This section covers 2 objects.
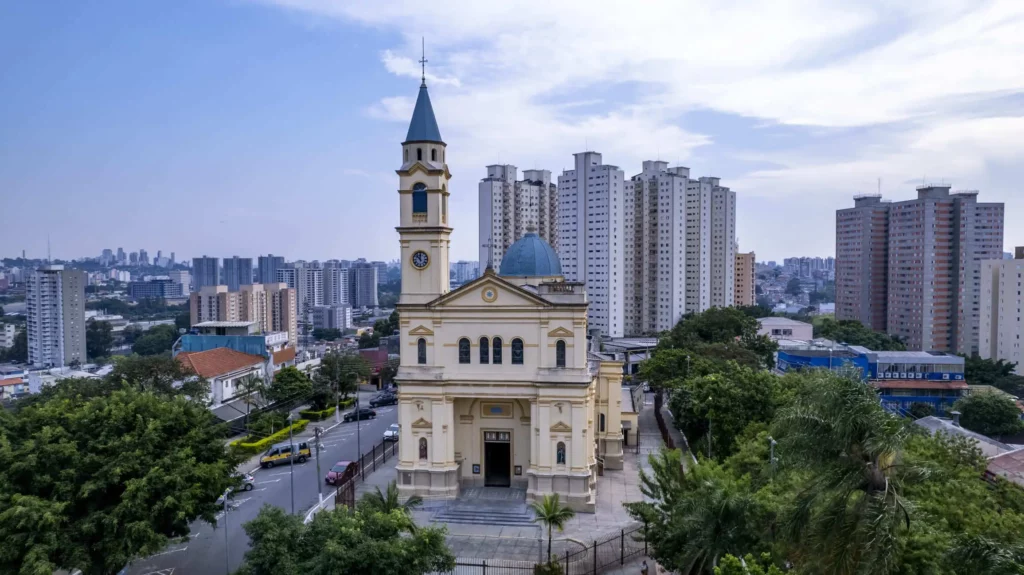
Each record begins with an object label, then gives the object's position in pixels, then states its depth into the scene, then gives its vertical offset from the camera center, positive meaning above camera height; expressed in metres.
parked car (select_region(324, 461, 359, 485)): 33.34 -10.24
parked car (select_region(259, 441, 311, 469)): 36.88 -10.33
